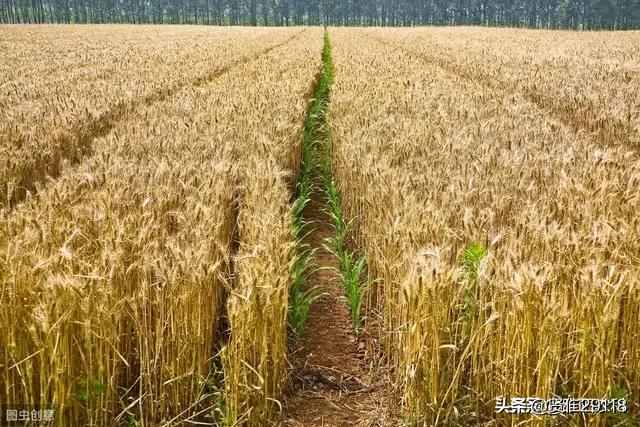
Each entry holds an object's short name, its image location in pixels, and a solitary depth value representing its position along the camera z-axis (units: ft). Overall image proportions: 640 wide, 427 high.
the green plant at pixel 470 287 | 9.59
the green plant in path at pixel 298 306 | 12.76
